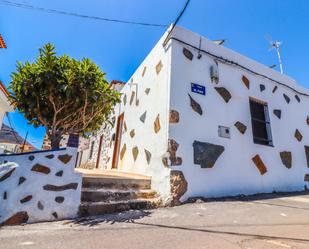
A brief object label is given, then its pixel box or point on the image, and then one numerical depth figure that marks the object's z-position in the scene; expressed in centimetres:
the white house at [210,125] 396
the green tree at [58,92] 346
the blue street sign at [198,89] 450
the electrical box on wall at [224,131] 452
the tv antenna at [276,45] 909
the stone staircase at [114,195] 299
